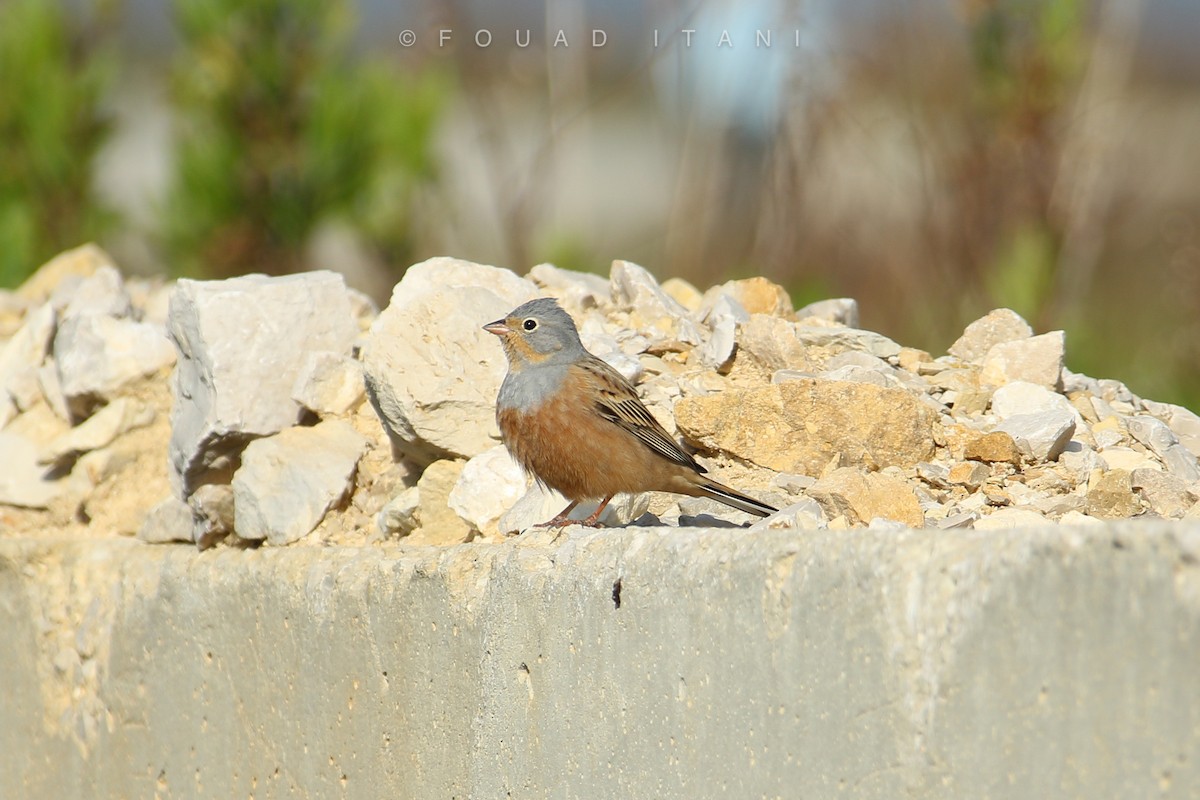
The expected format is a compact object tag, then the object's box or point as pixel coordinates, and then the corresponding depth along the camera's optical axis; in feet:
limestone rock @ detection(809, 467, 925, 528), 24.81
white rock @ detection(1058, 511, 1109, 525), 24.07
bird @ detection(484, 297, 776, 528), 29.37
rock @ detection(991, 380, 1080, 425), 29.50
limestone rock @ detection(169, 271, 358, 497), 33.40
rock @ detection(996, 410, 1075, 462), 27.37
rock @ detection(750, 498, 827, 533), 24.11
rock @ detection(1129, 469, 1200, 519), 25.89
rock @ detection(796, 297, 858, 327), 35.83
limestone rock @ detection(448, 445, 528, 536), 29.86
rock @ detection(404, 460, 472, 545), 29.85
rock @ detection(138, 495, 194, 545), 33.81
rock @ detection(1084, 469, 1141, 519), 25.41
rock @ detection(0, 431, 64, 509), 39.01
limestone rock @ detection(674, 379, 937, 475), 28.17
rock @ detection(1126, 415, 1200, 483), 27.78
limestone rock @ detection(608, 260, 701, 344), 34.45
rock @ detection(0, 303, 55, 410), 41.88
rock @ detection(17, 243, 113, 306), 48.96
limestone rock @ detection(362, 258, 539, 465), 30.96
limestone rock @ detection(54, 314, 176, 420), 38.58
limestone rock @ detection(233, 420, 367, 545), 31.58
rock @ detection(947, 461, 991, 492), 26.86
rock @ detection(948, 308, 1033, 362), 32.86
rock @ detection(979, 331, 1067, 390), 31.24
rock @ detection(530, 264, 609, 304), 35.78
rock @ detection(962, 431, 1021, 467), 27.40
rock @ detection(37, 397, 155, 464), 38.19
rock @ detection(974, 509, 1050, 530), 23.60
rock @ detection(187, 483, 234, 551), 32.37
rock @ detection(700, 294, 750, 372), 31.91
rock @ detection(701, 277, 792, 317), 35.17
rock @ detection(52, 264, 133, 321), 41.22
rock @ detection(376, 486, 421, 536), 30.42
